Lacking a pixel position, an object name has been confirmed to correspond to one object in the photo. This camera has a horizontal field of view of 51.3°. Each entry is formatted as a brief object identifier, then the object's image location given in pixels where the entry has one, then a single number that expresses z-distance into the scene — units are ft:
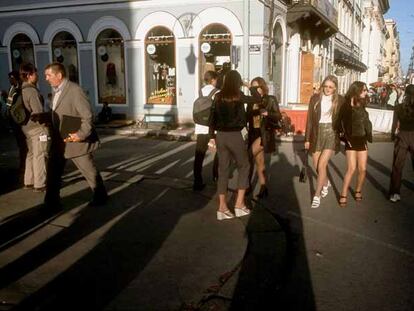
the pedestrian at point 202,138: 21.04
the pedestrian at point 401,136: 20.34
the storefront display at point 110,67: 55.16
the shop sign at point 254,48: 47.67
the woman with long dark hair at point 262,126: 20.26
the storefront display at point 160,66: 52.75
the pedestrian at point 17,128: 21.95
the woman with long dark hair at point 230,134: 17.13
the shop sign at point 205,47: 50.31
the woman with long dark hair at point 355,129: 19.44
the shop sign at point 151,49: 52.95
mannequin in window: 56.49
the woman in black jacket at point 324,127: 19.96
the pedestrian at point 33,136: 20.83
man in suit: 17.57
